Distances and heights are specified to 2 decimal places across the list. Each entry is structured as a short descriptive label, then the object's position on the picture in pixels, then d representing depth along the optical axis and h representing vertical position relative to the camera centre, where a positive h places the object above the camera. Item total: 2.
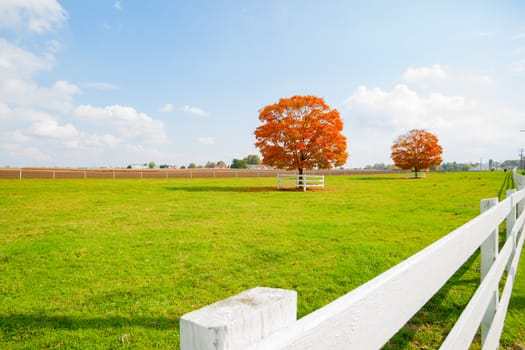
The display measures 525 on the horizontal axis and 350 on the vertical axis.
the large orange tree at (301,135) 24.33 +2.82
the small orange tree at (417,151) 47.69 +3.07
